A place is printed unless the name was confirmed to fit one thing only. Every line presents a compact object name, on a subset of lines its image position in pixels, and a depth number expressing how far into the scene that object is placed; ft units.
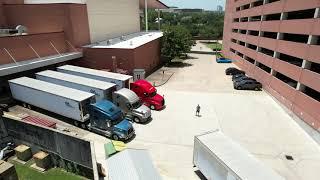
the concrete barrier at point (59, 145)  52.60
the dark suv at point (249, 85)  112.57
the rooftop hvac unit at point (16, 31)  94.96
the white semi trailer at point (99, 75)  85.76
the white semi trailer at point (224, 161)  39.70
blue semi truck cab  65.46
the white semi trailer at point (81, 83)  77.51
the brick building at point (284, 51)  75.41
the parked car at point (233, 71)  140.06
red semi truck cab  87.56
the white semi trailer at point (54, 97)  68.69
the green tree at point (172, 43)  160.15
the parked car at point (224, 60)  180.75
